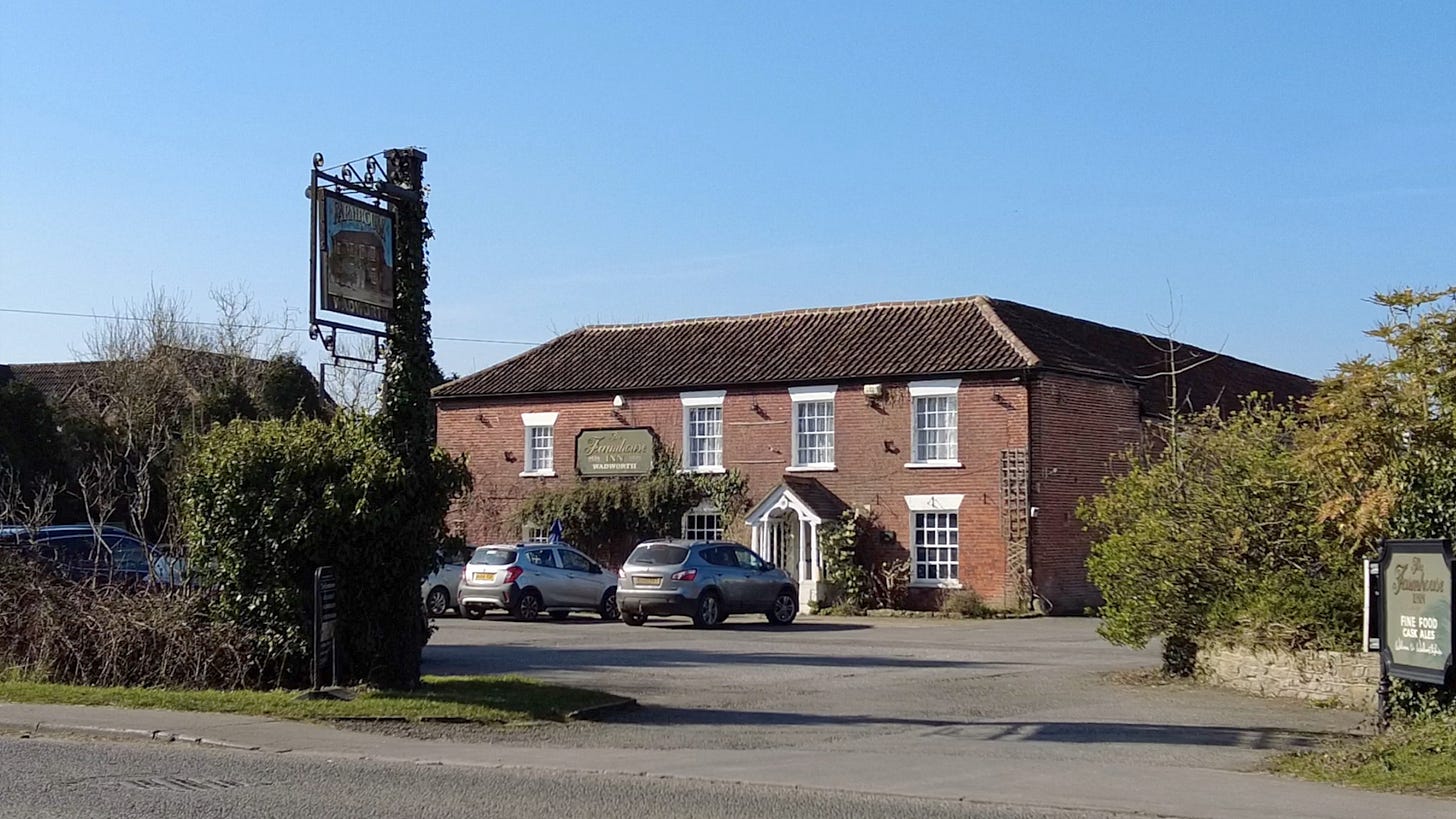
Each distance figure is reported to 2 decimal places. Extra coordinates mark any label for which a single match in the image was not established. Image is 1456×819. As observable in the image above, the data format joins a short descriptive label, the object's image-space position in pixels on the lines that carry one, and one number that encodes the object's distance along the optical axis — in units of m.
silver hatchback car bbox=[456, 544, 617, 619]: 29.17
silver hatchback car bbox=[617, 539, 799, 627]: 27.47
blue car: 17.59
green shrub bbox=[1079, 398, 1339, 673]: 15.95
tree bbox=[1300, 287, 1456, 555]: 12.87
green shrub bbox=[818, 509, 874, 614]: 34.06
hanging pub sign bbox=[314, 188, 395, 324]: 15.04
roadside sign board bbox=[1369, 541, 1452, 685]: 11.63
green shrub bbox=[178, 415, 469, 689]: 15.50
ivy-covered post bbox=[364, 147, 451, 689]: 15.68
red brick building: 33.03
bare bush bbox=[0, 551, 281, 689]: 15.91
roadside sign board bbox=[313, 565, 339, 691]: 14.88
